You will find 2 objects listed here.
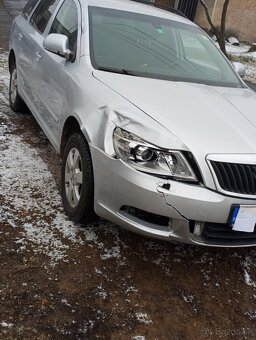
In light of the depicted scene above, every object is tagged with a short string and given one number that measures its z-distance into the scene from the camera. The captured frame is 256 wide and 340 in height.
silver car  2.52
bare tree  11.35
